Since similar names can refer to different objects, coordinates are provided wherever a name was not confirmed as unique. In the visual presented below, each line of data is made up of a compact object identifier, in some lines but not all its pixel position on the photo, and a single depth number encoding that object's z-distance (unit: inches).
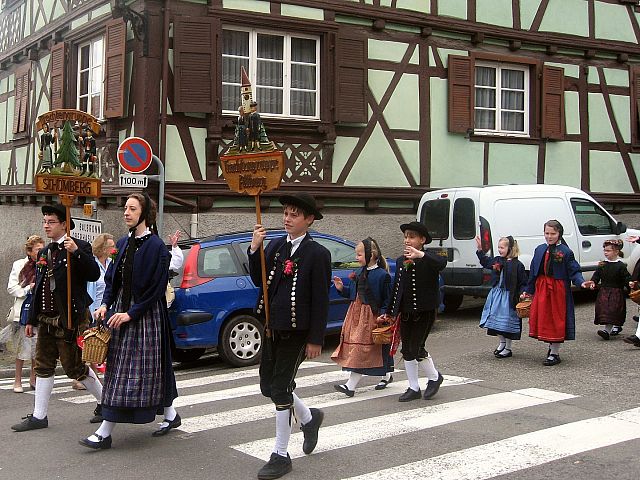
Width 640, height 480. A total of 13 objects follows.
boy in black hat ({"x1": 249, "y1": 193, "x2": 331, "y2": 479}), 225.1
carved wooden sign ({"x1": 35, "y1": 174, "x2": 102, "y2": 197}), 285.3
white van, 522.3
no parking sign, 492.7
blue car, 392.5
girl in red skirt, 376.5
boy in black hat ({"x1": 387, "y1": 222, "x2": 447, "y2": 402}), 311.0
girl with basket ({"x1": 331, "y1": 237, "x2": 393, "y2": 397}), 324.8
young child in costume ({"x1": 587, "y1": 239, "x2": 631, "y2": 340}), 437.1
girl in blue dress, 391.9
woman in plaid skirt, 243.0
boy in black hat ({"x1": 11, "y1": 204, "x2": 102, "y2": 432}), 274.5
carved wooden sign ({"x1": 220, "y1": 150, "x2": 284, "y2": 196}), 235.0
